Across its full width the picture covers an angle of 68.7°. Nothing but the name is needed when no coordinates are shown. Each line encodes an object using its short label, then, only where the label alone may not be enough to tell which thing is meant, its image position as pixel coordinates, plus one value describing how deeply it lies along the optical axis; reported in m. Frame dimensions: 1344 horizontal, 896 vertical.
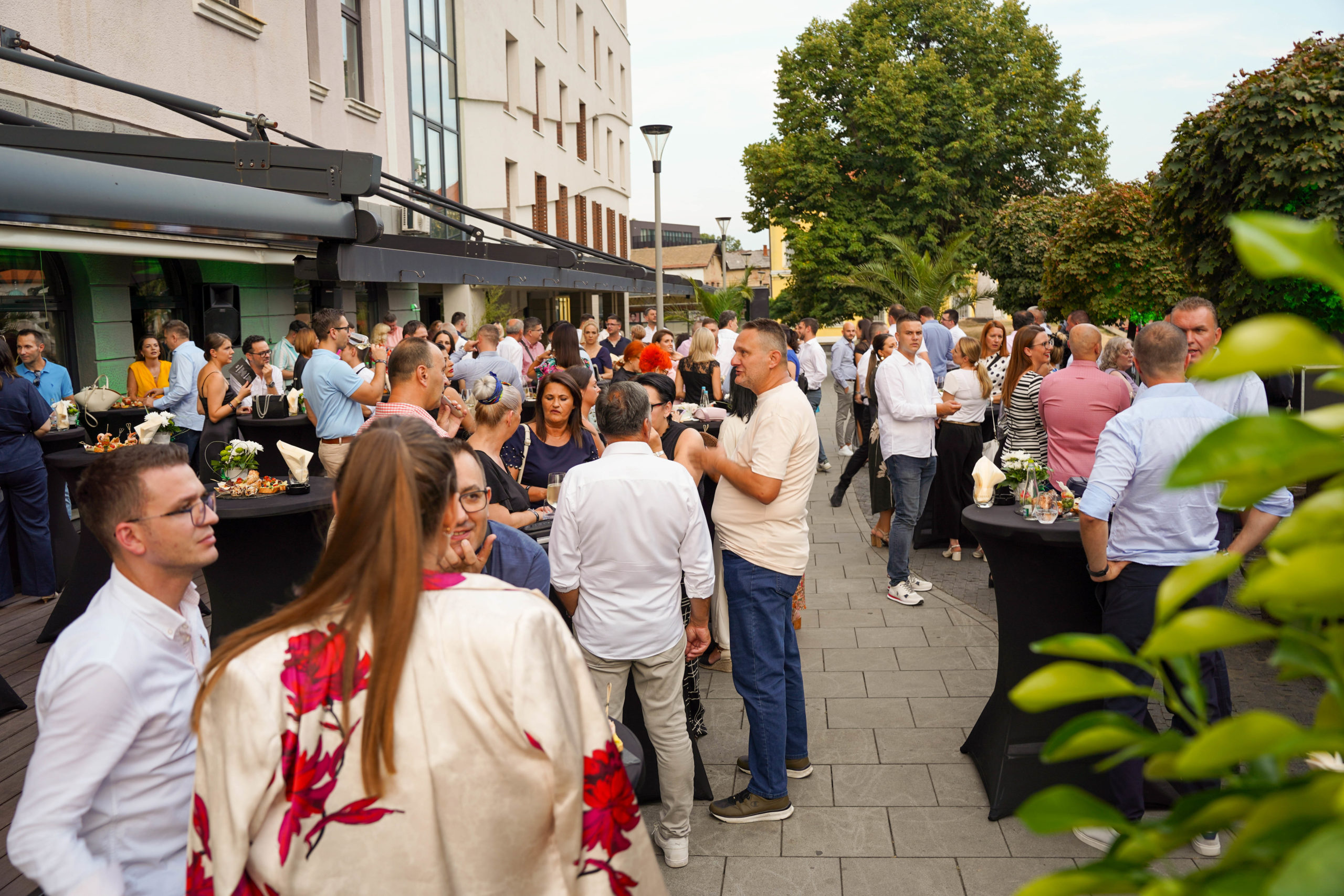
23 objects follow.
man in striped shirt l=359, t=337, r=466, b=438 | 5.03
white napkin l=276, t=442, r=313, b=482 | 5.75
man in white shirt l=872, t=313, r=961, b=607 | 7.29
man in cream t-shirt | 4.19
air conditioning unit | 18.23
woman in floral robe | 1.72
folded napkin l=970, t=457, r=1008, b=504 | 5.19
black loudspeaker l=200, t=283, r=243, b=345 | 12.91
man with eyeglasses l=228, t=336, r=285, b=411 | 9.55
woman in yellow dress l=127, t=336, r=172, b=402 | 9.46
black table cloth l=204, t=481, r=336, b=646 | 5.62
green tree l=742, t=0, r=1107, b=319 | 32.50
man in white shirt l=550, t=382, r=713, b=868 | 3.80
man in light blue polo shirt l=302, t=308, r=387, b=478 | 6.97
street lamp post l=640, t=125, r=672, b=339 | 15.26
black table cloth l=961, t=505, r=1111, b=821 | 4.21
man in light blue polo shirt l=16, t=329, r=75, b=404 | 8.27
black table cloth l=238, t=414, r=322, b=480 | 8.91
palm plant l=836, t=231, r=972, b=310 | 22.14
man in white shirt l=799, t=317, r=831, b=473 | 13.70
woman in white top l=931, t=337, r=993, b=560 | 8.39
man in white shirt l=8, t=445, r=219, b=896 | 1.95
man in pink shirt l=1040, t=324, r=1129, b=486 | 6.01
